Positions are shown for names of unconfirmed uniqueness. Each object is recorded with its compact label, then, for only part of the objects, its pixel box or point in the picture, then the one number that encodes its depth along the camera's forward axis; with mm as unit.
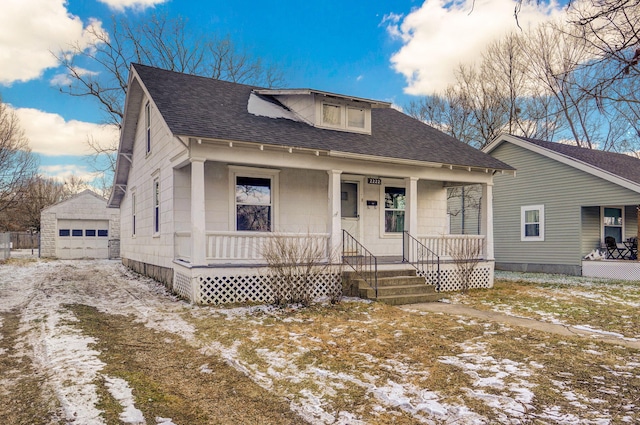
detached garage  24203
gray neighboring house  14836
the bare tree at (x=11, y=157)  22234
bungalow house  8969
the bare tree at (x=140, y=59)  22953
